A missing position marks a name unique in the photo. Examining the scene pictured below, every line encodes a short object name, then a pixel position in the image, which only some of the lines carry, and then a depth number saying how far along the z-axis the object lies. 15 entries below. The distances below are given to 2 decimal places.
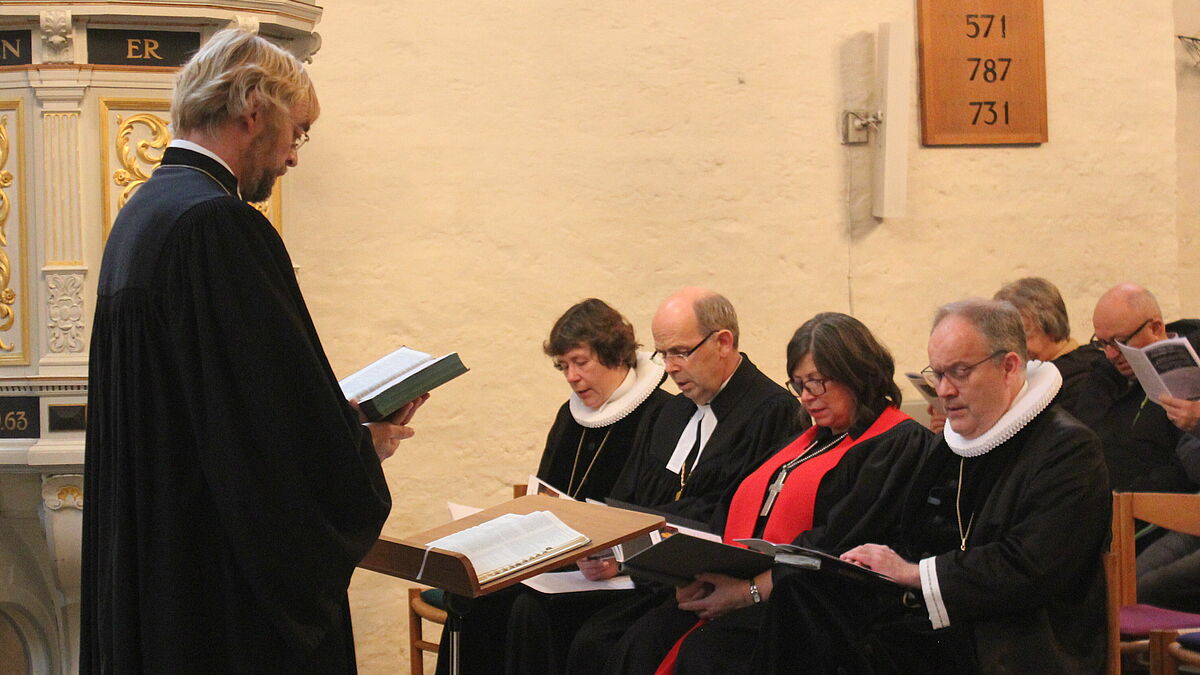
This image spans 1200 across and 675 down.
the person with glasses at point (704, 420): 4.34
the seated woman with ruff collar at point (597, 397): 4.86
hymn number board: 6.51
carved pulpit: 4.48
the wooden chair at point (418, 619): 4.91
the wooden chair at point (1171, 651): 3.56
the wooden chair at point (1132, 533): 3.86
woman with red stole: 3.63
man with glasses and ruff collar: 3.06
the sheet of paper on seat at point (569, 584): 4.09
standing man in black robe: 2.36
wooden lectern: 3.18
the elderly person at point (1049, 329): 5.47
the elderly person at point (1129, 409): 5.06
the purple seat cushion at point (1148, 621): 3.88
